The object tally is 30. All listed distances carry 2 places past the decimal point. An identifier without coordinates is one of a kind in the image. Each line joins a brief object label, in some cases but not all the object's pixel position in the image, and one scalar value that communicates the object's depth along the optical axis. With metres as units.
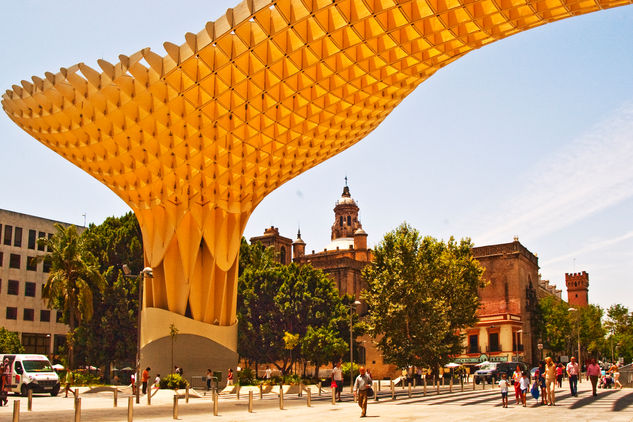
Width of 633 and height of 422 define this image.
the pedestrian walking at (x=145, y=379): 35.00
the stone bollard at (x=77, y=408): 17.36
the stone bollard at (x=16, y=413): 16.44
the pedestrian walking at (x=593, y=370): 26.99
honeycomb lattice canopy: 25.17
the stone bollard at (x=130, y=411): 19.00
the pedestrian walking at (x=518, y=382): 25.02
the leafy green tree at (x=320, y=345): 55.06
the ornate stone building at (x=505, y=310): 75.31
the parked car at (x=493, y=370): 47.69
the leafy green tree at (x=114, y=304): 50.81
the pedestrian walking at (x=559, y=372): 33.12
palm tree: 47.53
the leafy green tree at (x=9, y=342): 59.44
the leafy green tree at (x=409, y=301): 46.78
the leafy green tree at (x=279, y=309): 57.27
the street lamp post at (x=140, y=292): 28.16
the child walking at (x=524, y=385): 24.39
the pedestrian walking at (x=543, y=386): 24.91
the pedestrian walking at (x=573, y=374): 28.54
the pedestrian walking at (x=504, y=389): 23.27
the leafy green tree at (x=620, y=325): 89.94
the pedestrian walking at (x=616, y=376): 34.08
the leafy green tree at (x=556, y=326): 81.56
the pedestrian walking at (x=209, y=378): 36.59
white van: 33.81
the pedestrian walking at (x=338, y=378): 29.19
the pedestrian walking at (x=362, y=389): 21.54
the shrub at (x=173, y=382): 34.44
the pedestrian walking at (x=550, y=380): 23.69
